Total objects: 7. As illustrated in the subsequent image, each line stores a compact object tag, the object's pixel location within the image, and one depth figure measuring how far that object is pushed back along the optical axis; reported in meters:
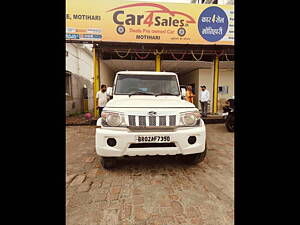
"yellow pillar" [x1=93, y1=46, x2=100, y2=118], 7.82
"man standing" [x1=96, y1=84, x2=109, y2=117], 6.36
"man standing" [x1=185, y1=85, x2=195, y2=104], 6.69
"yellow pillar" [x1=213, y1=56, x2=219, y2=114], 8.66
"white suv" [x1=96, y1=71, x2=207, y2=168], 2.39
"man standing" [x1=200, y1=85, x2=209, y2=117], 7.98
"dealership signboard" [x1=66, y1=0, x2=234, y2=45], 6.79
